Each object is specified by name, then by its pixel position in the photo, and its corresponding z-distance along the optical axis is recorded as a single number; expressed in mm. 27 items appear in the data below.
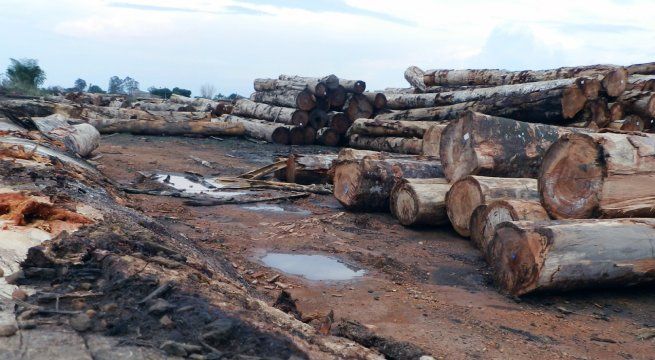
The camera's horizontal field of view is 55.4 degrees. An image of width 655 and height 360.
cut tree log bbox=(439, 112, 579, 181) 7758
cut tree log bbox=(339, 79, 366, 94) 17344
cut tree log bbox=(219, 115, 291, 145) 18328
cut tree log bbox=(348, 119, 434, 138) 13961
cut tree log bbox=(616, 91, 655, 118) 11016
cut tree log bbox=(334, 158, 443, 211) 8852
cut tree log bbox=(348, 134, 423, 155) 13616
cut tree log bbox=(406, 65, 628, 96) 11180
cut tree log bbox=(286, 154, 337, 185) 11328
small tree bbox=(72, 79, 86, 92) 63281
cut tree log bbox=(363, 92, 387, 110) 16953
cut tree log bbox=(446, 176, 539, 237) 7100
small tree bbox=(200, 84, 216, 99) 63344
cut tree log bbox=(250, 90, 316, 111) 17719
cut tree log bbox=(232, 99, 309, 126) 18141
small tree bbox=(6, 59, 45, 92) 30180
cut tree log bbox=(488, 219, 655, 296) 5277
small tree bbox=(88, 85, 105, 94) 59084
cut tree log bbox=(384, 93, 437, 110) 15383
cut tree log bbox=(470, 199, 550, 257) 6453
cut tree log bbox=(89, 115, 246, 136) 19267
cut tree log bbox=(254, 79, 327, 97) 17562
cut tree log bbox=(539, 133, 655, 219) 6074
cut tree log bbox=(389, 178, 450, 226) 7910
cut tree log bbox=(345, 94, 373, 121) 17203
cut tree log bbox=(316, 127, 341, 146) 17734
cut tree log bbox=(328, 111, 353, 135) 17547
